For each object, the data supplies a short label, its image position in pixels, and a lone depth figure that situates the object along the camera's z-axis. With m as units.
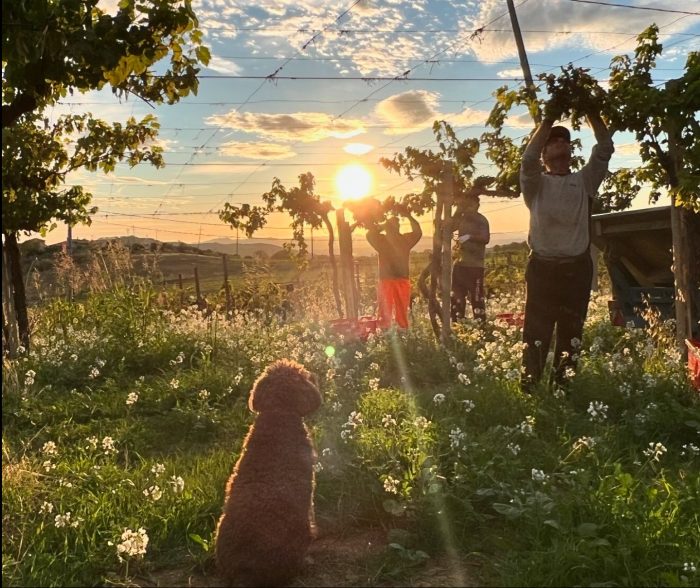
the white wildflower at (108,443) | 4.14
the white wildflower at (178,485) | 3.64
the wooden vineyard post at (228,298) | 16.77
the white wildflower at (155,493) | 3.50
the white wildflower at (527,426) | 4.23
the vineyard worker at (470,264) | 9.73
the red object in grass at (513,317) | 9.00
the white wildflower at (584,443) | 3.84
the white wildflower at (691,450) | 4.10
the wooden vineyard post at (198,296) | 17.97
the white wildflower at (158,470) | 3.99
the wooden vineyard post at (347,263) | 14.15
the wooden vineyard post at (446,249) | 8.59
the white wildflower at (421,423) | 4.48
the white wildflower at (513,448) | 3.97
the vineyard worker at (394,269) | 10.58
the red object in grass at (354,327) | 10.22
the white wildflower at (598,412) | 4.32
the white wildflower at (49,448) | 4.20
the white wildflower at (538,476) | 3.47
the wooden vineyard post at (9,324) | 9.19
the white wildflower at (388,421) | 4.32
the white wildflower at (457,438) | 4.00
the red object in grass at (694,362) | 5.34
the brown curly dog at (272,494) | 2.76
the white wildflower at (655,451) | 3.65
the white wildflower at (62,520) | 3.24
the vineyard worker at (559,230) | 5.49
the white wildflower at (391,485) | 3.54
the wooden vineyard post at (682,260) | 6.20
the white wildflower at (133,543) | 2.97
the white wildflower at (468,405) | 4.77
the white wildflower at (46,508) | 3.48
